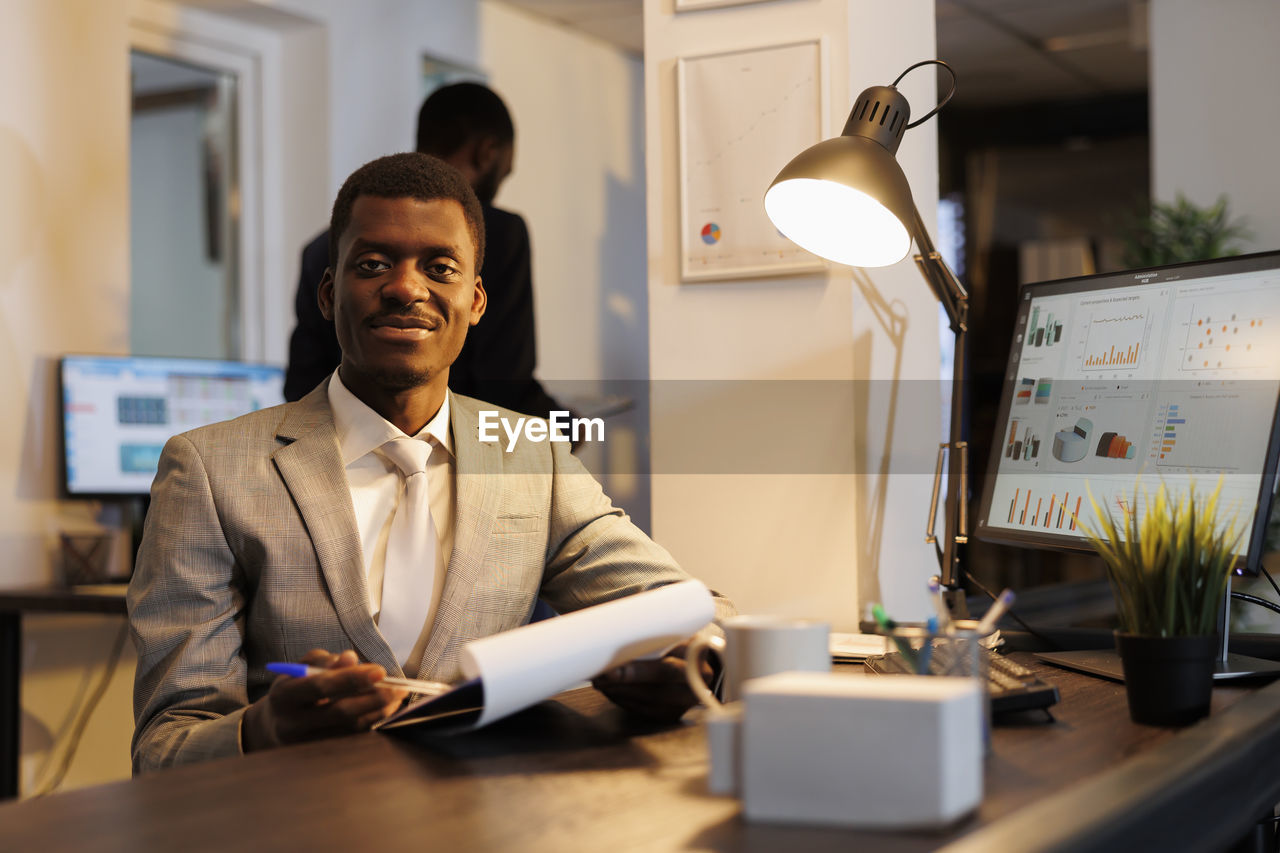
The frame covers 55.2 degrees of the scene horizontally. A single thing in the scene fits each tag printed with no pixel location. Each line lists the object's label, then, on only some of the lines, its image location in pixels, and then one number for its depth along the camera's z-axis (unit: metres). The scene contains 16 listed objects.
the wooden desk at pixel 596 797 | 0.79
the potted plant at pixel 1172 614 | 1.13
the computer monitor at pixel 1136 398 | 1.43
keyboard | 1.16
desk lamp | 1.52
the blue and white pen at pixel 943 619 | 0.99
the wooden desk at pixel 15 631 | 2.76
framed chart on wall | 2.07
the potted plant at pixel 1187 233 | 4.02
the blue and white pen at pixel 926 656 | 1.03
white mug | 1.02
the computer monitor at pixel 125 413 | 3.15
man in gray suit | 1.22
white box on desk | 0.77
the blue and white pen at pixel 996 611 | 0.93
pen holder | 0.99
